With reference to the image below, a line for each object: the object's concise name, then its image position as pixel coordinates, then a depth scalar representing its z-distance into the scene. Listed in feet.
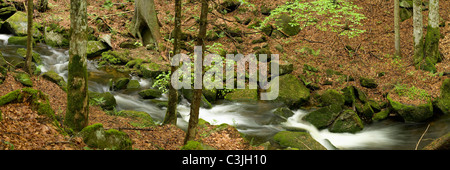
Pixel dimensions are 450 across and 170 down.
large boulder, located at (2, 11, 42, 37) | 56.32
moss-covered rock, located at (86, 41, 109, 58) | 54.29
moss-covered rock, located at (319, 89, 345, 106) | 43.32
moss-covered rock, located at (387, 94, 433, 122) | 38.77
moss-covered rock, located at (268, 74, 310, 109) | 44.68
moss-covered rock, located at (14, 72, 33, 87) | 32.12
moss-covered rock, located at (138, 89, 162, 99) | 42.93
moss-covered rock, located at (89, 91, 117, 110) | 35.58
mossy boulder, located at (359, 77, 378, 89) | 46.42
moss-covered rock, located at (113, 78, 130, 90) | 44.39
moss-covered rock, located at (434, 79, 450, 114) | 39.37
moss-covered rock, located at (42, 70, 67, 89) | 37.34
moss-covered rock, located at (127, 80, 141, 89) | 45.48
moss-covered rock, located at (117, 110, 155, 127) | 30.88
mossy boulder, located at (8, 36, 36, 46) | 52.65
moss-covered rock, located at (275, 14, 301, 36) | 62.18
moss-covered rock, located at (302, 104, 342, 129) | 37.93
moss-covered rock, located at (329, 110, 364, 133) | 36.85
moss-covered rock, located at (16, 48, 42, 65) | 46.32
